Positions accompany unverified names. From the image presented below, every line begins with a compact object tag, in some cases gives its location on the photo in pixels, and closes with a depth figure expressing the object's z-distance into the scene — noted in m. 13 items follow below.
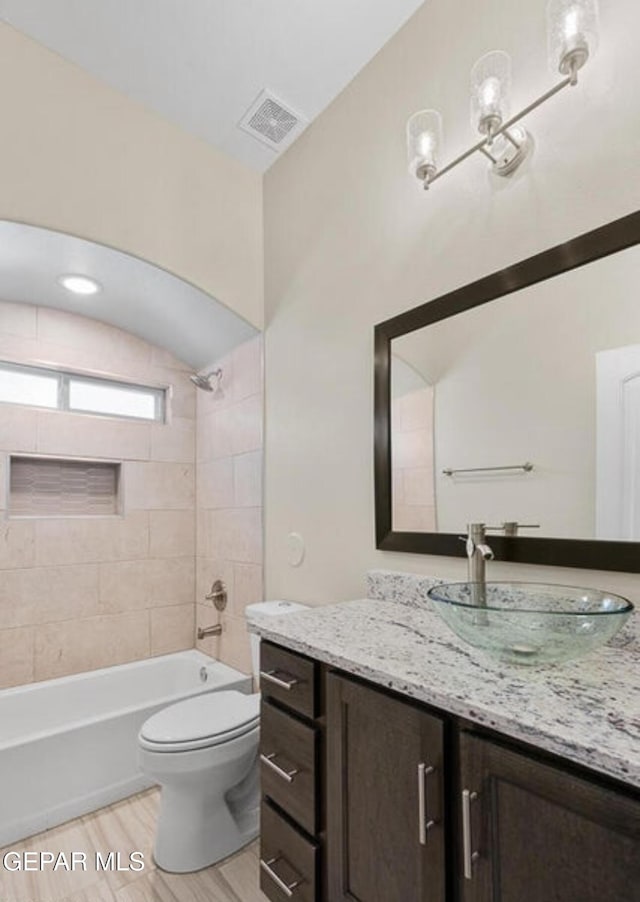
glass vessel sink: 0.92
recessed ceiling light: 2.32
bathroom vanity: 0.71
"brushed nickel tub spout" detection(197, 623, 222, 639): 2.77
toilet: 1.64
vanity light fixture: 1.17
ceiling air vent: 2.17
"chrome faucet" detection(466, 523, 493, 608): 1.30
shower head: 2.91
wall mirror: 1.18
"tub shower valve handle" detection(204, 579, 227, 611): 2.76
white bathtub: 1.85
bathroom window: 2.57
